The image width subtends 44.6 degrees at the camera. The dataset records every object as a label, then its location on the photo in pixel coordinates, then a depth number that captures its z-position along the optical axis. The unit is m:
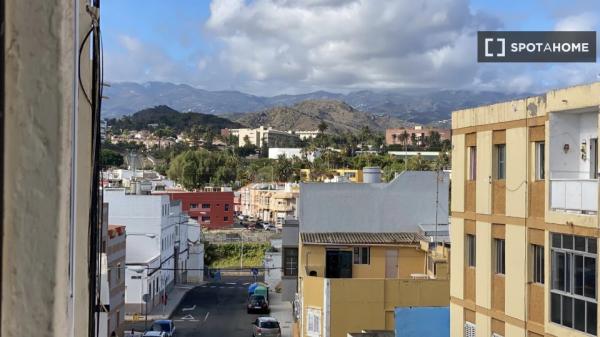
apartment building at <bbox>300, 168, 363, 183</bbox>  86.48
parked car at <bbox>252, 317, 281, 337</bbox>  33.22
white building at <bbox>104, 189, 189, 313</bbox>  41.53
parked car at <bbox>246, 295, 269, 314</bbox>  42.31
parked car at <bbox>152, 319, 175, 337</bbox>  33.47
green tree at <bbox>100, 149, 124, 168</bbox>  98.80
